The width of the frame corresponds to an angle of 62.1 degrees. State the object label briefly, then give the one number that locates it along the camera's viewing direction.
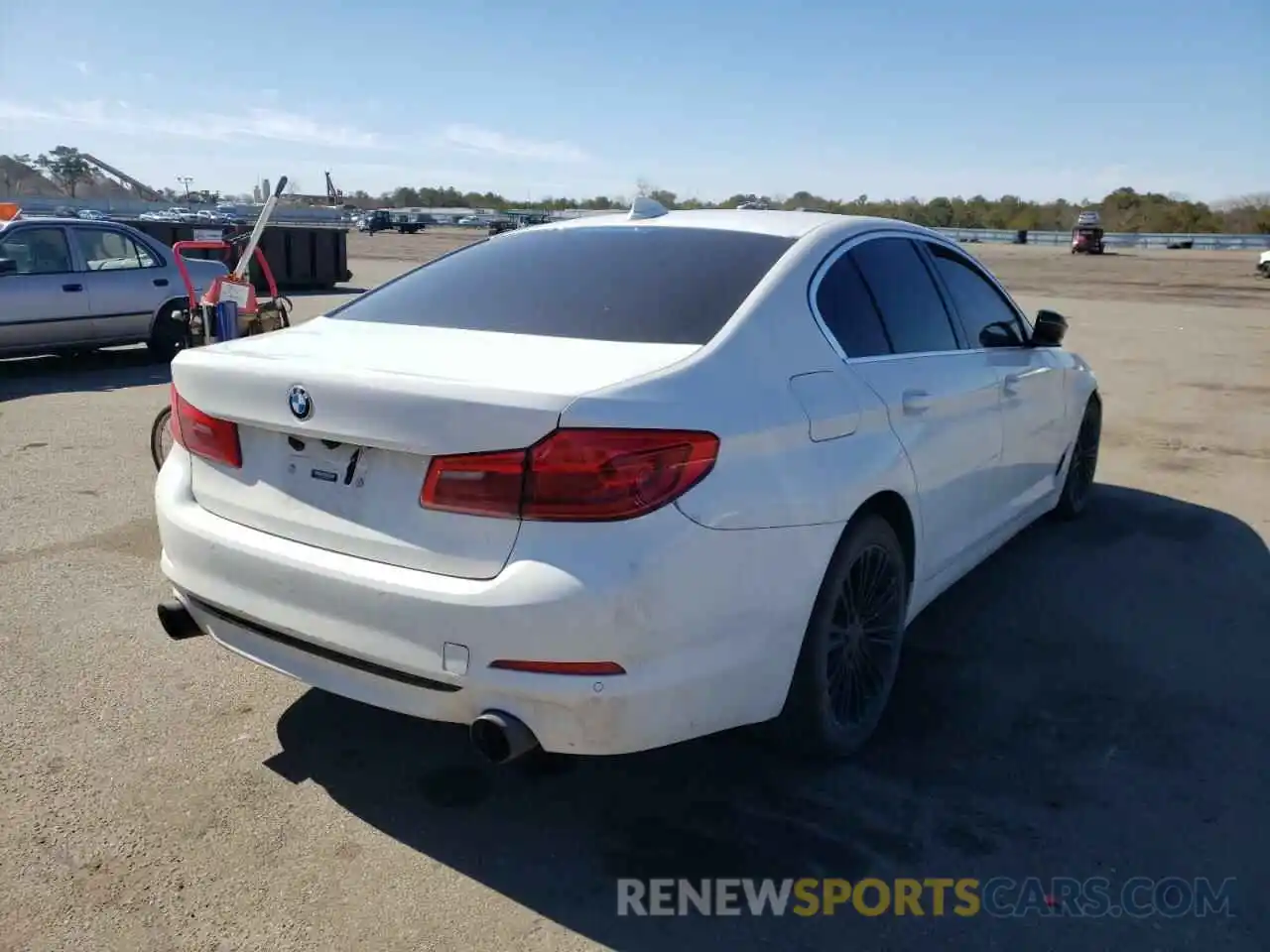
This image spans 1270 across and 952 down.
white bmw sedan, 2.47
